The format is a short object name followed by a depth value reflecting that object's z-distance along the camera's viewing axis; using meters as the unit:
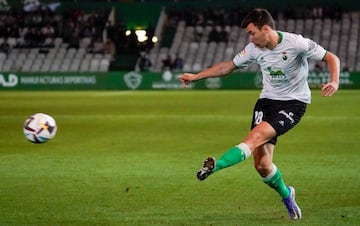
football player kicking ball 16.47
